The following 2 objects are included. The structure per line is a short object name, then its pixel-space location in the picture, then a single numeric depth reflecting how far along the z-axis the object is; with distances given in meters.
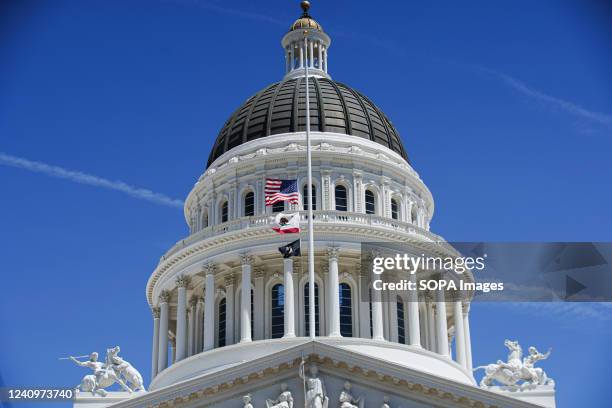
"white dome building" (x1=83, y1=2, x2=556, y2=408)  56.94
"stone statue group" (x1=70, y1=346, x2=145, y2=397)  46.66
